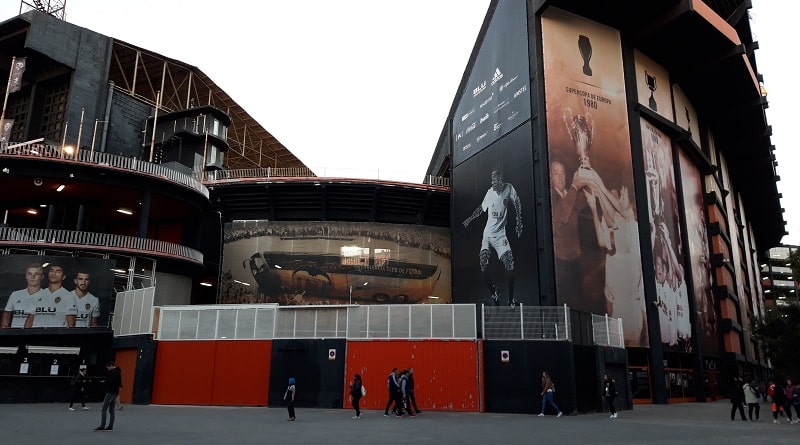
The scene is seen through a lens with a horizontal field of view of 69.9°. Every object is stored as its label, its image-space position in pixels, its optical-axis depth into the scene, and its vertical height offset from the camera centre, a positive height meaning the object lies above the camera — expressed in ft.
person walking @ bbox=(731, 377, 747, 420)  66.25 -2.86
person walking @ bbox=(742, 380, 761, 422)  67.05 -2.93
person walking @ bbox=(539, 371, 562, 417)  66.74 -2.56
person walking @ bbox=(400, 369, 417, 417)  64.64 -2.58
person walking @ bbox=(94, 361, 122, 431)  47.47 -2.12
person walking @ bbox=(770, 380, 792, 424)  64.64 -3.00
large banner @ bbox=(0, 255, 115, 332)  97.81 +11.54
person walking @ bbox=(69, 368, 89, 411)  75.41 -3.03
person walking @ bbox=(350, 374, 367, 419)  62.39 -2.86
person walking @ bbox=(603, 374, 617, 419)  66.64 -2.74
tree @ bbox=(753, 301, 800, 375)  120.67 +7.78
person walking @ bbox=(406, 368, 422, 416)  65.05 -2.26
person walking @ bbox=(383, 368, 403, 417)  63.98 -2.57
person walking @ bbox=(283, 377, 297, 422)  57.31 -3.26
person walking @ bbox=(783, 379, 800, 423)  64.28 -2.99
